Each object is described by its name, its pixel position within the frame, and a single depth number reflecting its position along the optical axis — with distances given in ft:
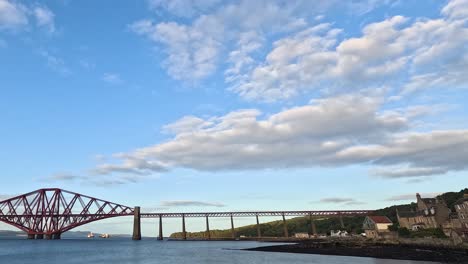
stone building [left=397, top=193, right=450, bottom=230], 304.50
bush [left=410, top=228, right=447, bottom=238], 236.84
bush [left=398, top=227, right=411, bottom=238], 279.94
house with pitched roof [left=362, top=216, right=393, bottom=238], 325.42
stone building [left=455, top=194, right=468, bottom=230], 261.65
